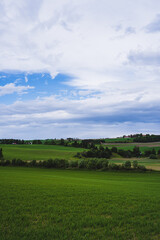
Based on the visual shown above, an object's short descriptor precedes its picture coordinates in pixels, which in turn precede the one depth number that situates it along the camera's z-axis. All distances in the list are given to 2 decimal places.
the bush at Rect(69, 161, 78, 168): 63.00
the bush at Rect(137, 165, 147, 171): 57.34
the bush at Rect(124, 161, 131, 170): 58.14
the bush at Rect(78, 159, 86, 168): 62.19
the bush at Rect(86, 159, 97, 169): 61.03
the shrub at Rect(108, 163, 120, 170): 58.61
